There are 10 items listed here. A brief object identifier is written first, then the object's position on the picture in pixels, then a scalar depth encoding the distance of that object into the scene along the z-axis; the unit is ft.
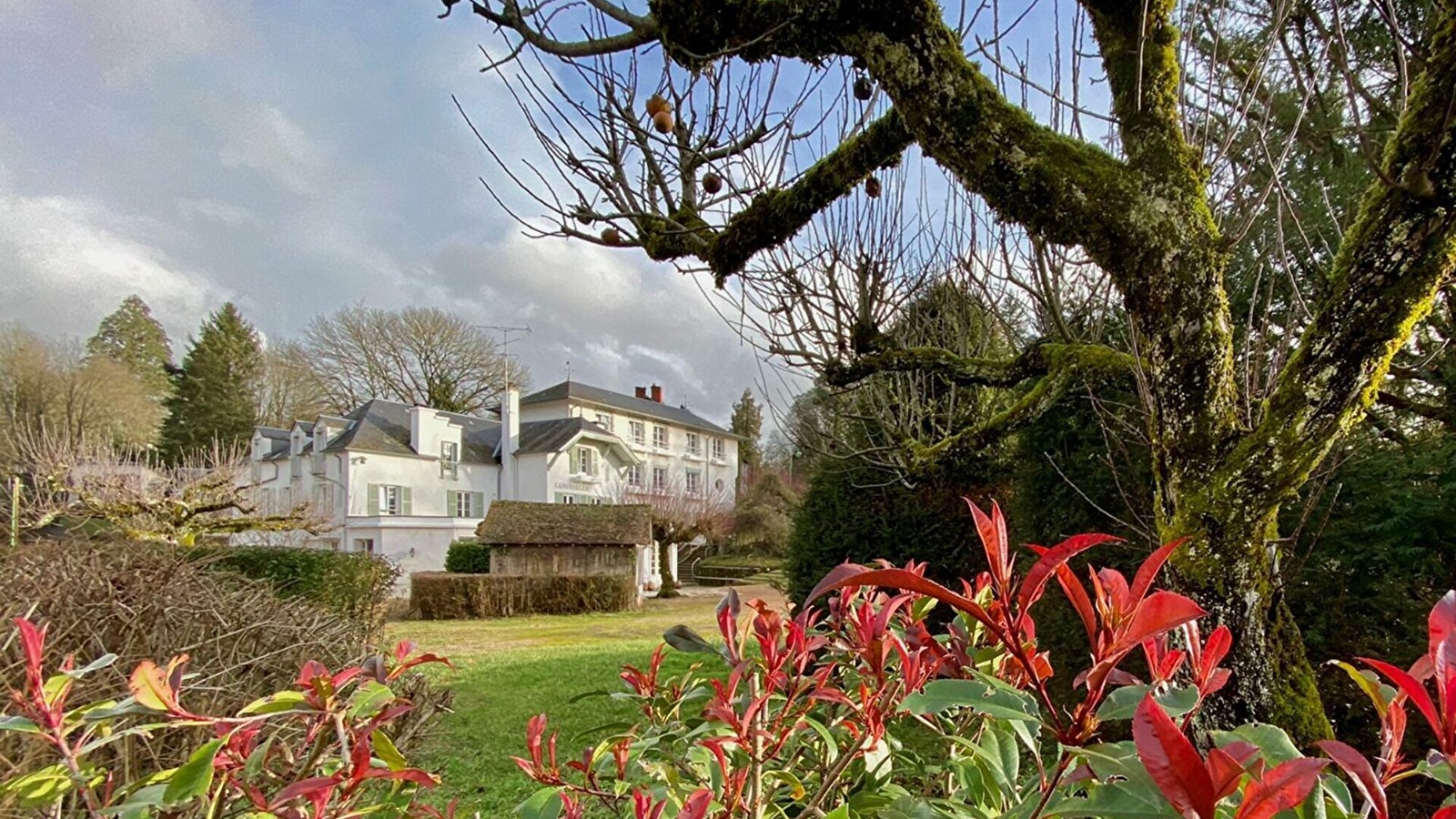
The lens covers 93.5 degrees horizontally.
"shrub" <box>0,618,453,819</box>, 3.07
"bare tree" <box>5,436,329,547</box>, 37.93
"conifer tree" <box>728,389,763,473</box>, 159.12
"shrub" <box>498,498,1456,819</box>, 2.10
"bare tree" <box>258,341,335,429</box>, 103.19
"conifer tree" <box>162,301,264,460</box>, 96.84
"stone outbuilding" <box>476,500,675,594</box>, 62.03
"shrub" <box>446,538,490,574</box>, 67.62
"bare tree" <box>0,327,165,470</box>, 74.18
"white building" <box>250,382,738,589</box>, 75.36
